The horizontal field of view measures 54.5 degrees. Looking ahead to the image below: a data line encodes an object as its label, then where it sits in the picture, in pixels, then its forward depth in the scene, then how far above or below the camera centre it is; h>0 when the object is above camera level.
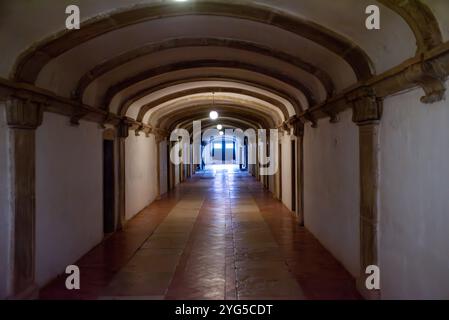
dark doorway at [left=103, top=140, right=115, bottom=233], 9.70 -0.64
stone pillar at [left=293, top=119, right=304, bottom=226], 10.56 -0.36
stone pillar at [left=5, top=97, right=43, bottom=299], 5.00 -0.35
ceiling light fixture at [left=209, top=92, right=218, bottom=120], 14.96 +1.49
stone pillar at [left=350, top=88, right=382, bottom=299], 5.22 -0.24
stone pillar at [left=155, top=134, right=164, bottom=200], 16.27 -0.23
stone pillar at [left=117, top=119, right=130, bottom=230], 10.11 -0.28
